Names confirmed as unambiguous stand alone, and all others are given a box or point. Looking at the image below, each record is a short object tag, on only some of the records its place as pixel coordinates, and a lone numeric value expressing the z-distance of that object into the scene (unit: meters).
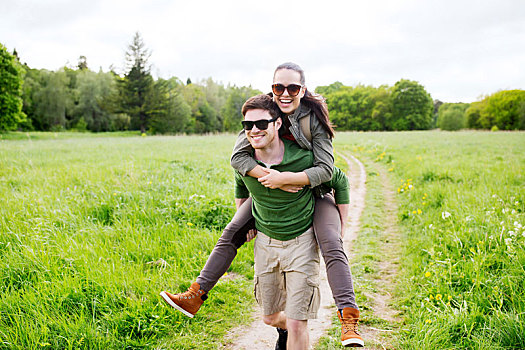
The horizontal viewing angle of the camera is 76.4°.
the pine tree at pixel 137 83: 52.81
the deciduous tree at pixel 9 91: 37.69
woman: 2.46
